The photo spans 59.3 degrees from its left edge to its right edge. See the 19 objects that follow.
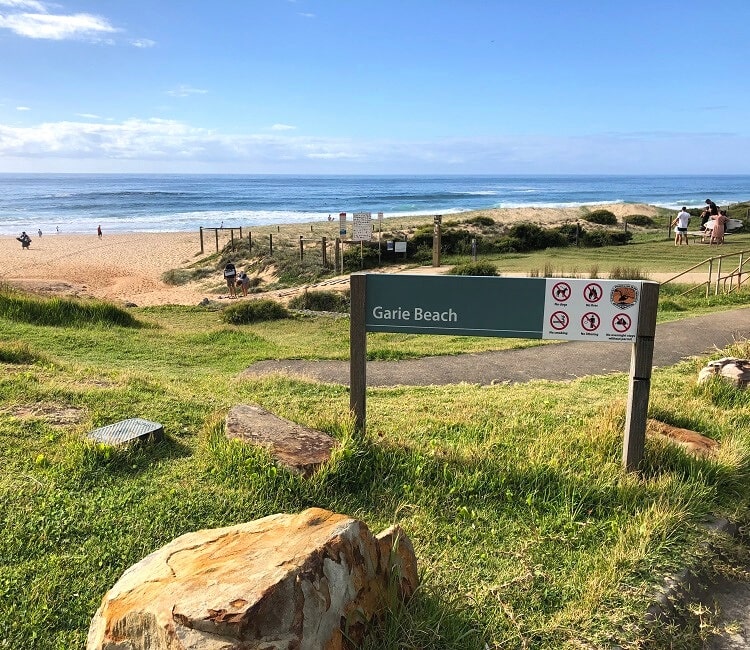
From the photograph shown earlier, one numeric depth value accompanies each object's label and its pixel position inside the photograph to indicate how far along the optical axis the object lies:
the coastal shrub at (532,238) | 28.81
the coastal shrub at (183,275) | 26.15
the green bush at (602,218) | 37.84
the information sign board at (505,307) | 3.86
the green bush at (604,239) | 29.81
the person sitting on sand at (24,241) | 35.44
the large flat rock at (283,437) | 3.74
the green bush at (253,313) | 15.93
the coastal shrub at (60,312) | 11.42
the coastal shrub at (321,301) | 17.69
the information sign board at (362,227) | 21.34
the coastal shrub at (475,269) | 20.30
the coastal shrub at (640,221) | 37.78
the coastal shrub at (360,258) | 24.88
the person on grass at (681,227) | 22.84
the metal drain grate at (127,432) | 4.06
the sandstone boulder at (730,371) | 5.95
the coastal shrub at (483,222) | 34.31
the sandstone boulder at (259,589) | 2.03
